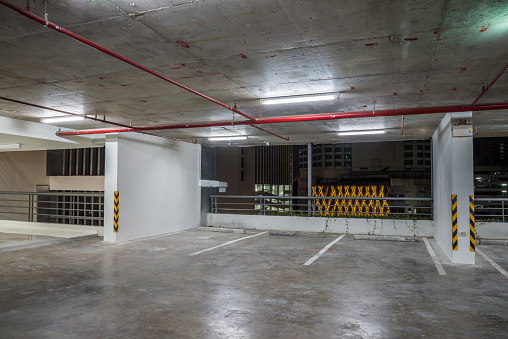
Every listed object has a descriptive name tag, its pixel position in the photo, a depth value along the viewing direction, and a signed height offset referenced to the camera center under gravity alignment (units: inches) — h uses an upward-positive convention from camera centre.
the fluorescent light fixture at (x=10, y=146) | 523.5 +50.9
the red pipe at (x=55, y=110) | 305.4 +66.5
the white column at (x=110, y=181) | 429.4 +2.1
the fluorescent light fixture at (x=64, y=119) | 394.6 +67.8
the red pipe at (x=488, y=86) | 223.9 +67.3
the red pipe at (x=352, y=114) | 312.7 +63.2
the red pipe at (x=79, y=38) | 149.6 +67.6
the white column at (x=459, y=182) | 317.7 +3.0
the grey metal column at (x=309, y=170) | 604.4 +23.3
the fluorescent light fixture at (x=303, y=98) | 297.0 +68.7
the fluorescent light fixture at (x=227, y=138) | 543.7 +66.2
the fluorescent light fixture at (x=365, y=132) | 479.1 +67.8
